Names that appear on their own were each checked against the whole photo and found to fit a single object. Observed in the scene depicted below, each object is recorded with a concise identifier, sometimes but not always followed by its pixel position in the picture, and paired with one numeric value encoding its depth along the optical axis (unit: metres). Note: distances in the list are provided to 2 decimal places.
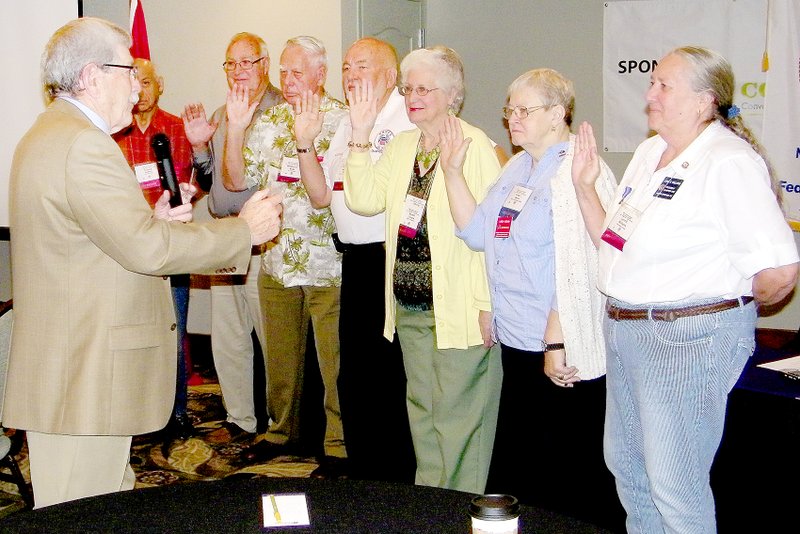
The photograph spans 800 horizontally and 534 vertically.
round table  1.67
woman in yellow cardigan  3.30
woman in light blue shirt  2.93
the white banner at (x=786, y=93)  4.80
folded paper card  1.70
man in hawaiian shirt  4.09
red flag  4.45
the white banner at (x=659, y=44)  5.19
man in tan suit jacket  2.31
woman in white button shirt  2.43
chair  3.29
